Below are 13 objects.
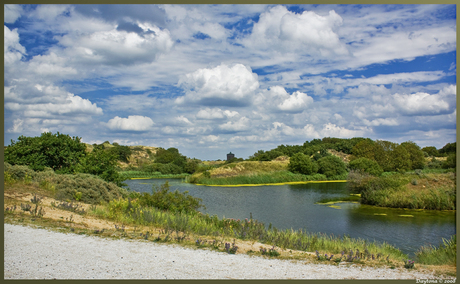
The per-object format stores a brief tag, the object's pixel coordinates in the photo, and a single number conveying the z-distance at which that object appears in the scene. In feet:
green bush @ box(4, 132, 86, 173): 64.28
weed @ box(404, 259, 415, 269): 22.83
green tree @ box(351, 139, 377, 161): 165.91
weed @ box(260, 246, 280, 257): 24.72
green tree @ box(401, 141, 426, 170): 153.80
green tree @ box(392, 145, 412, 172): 151.74
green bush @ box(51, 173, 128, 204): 46.14
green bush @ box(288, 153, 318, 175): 147.64
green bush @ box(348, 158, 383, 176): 109.48
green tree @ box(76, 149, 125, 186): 62.59
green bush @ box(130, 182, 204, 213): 44.16
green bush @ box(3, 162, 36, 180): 49.98
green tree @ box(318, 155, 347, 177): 148.66
